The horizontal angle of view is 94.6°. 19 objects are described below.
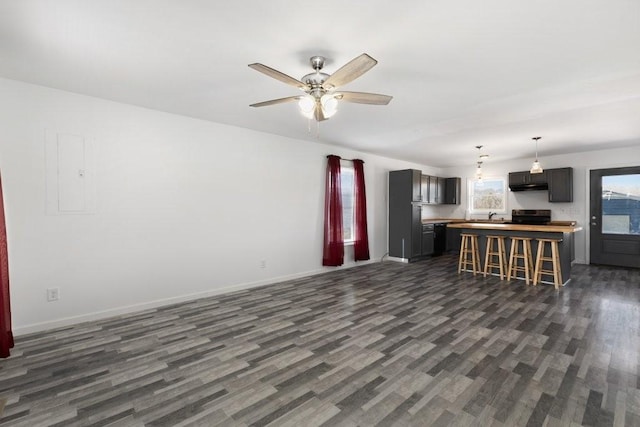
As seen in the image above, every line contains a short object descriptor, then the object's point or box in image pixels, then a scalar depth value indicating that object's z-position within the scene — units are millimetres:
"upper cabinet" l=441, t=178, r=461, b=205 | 8539
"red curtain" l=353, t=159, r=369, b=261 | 6301
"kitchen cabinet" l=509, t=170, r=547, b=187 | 7000
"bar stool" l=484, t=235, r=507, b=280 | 5402
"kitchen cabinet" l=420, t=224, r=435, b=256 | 7191
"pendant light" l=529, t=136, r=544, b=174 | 5480
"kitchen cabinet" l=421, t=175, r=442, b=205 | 7550
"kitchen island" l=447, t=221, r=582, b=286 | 4828
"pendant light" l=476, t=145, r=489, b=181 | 6064
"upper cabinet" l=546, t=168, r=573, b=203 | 6648
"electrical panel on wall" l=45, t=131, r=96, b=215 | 3172
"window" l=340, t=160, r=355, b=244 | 6250
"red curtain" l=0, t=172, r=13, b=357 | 2600
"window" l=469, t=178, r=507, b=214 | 7914
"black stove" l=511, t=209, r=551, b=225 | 6836
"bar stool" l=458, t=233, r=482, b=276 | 5820
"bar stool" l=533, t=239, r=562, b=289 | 4746
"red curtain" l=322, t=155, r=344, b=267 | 5746
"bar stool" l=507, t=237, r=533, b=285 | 5083
